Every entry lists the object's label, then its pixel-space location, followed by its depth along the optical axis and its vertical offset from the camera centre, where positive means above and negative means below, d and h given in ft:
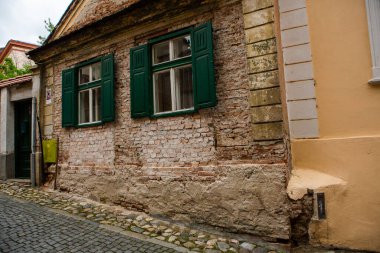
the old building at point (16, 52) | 55.88 +21.86
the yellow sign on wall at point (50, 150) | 22.71 -0.22
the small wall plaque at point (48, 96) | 23.95 +4.94
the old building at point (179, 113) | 13.23 +1.91
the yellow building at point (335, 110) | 11.89 +1.33
